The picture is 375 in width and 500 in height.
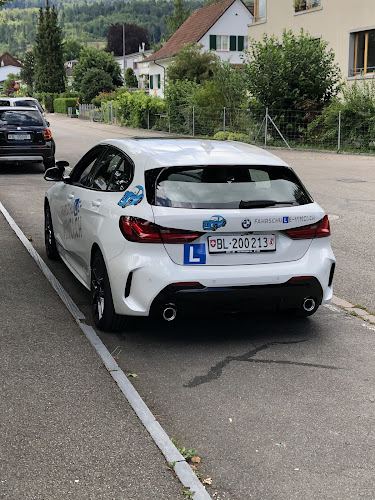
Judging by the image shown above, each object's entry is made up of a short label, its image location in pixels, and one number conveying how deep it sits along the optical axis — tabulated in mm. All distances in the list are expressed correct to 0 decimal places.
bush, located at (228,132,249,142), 29891
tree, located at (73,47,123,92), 77438
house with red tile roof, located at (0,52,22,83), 197250
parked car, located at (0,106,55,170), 18781
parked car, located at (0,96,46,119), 26891
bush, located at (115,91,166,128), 41438
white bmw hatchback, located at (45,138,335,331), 5238
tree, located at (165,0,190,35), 110412
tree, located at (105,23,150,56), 125312
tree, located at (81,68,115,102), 73625
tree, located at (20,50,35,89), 116000
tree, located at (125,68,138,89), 95625
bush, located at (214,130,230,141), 30562
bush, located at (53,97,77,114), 76812
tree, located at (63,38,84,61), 183600
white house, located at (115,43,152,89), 102438
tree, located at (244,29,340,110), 28188
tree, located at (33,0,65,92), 98375
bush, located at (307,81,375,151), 25719
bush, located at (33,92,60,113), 88662
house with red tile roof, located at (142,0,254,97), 61500
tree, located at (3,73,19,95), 149925
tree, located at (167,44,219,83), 47656
